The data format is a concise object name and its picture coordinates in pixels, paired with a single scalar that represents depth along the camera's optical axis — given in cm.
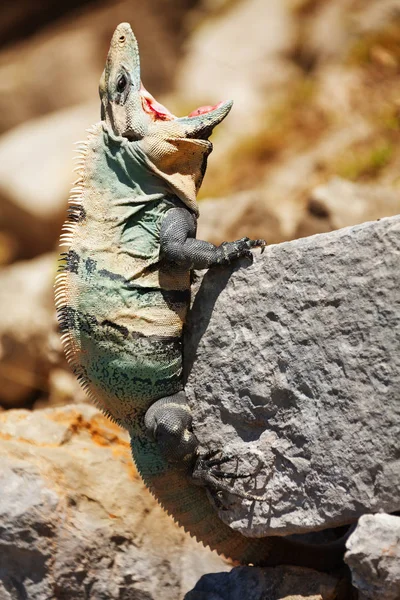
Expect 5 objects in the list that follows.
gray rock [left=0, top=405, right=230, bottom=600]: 838
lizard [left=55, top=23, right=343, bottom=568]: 777
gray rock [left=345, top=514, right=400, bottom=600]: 619
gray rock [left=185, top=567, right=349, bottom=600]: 754
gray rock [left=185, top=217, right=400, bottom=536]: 639
